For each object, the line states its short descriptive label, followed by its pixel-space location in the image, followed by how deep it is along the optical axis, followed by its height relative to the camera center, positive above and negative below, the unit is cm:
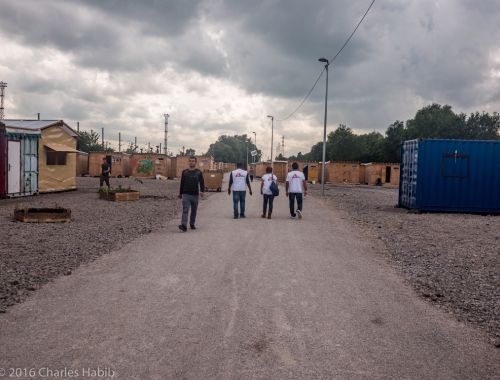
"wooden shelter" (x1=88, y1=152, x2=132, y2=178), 4988 +0
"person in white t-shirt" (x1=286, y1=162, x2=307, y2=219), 1411 -47
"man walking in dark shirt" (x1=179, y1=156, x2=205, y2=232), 1102 -53
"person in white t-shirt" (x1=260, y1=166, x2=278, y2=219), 1417 -57
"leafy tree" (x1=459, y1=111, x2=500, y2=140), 7219 +816
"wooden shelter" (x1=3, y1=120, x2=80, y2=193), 2180 +38
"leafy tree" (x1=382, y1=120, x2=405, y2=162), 7660 +474
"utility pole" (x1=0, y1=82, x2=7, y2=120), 6391 +1021
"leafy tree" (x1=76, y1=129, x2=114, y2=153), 8044 +376
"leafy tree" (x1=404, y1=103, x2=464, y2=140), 7225 +804
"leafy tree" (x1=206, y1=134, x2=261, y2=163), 16062 +630
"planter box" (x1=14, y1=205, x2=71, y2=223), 1226 -148
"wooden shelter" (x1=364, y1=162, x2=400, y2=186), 4975 -10
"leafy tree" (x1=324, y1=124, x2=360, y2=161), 10121 +528
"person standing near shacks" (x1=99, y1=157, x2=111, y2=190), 2380 -41
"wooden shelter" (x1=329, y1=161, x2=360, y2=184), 5116 -4
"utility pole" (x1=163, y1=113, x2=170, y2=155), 7724 +581
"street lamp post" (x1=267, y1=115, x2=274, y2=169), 6141 +576
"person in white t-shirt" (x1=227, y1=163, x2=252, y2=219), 1388 -56
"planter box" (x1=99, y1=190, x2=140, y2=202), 1919 -143
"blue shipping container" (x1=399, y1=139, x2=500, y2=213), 1744 +0
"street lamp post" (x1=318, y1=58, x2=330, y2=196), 2923 +464
